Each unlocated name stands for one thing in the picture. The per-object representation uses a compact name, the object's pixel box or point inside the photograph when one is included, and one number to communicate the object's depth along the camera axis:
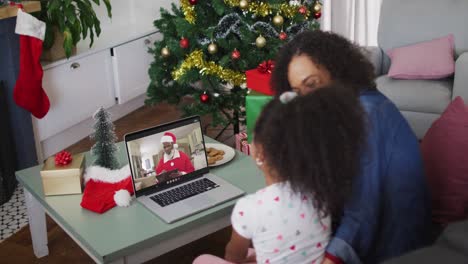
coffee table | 1.61
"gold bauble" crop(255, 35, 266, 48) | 2.95
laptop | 1.84
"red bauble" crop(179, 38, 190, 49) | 3.05
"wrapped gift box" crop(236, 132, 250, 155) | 2.70
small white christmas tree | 2.01
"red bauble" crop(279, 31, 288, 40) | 2.99
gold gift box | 1.92
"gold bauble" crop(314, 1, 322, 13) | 3.19
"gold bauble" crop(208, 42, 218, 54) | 3.01
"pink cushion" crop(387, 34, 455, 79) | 2.91
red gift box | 2.75
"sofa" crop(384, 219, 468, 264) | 1.12
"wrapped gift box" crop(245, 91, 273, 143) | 2.64
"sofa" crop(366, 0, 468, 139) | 2.76
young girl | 1.19
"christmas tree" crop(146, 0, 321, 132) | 2.99
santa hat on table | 1.82
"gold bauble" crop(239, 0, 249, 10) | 2.89
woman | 1.41
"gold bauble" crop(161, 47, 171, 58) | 3.24
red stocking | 2.96
